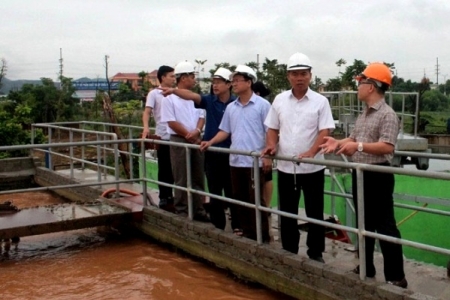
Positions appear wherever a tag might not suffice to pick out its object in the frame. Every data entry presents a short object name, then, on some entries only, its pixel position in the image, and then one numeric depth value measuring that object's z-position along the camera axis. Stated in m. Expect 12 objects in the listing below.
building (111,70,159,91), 67.79
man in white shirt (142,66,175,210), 6.50
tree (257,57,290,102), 20.67
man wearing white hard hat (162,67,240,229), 5.31
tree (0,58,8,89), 27.40
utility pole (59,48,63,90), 27.87
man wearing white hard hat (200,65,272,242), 4.94
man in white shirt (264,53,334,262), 4.33
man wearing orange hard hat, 3.69
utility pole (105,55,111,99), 28.26
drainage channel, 6.07
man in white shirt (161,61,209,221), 5.98
